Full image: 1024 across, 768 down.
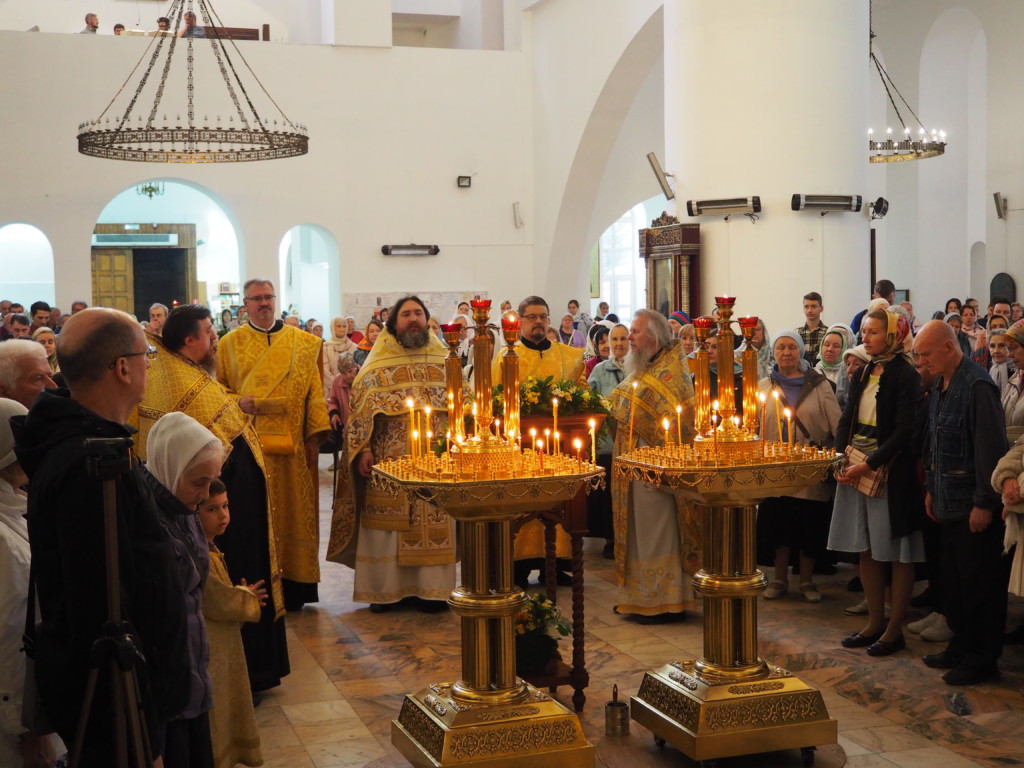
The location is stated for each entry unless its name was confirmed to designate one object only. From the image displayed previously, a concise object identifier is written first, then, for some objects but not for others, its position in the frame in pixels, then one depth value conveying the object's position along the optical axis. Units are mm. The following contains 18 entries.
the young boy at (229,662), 3744
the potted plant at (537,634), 4898
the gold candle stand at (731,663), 4176
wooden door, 23141
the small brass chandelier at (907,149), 16891
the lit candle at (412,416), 4173
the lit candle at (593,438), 4418
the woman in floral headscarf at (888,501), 5562
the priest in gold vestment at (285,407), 6219
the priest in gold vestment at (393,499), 6586
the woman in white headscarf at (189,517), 3061
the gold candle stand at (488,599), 3902
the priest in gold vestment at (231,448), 5145
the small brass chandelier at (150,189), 19453
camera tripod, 2295
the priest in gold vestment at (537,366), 6914
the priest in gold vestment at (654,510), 6223
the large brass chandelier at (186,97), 17812
